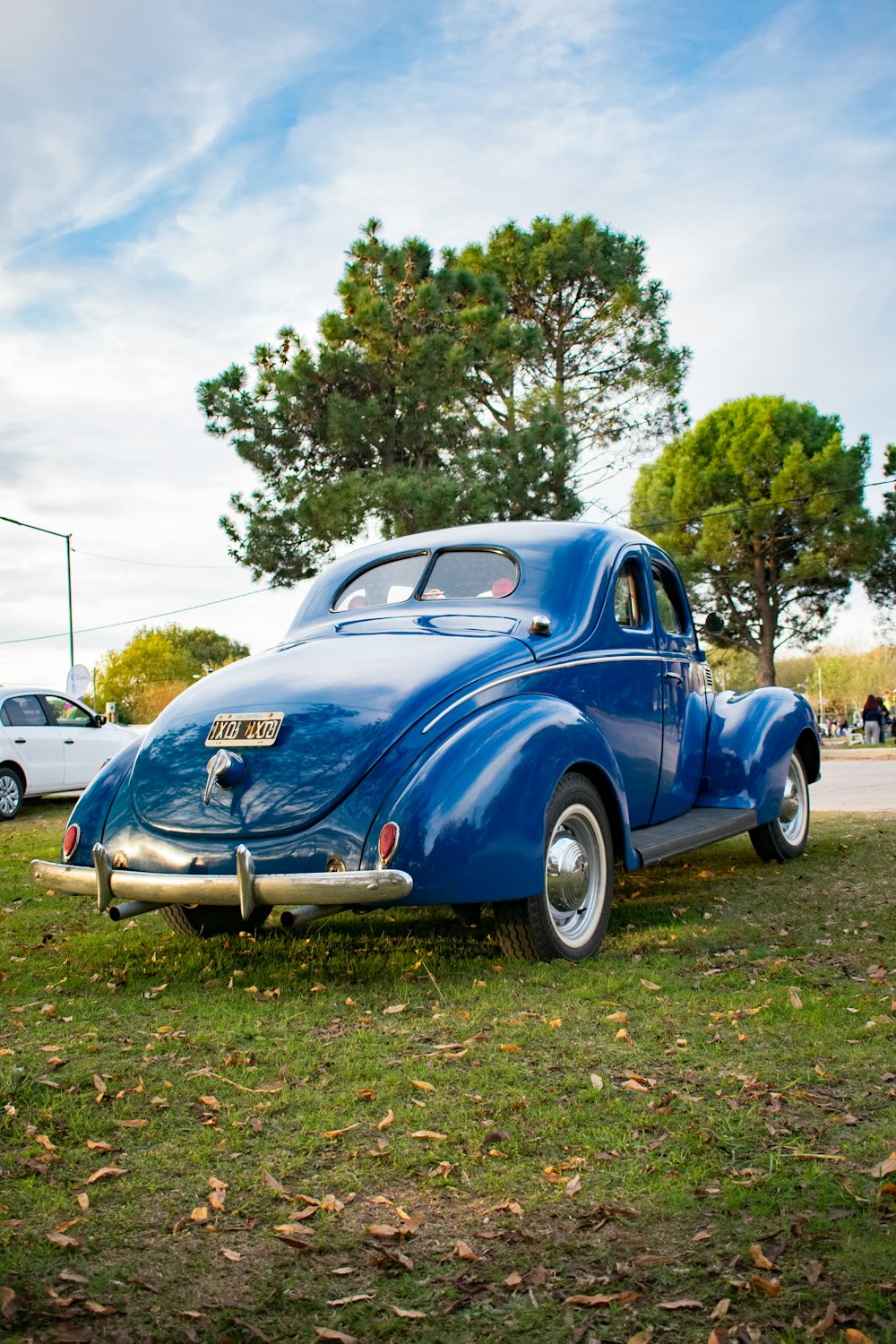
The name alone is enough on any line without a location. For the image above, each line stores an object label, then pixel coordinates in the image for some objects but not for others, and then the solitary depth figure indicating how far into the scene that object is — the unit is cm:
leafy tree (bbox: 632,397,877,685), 3569
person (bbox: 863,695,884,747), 3306
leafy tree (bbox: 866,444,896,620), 4000
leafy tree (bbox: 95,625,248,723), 7719
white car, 1466
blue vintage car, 452
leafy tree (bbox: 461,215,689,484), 3203
